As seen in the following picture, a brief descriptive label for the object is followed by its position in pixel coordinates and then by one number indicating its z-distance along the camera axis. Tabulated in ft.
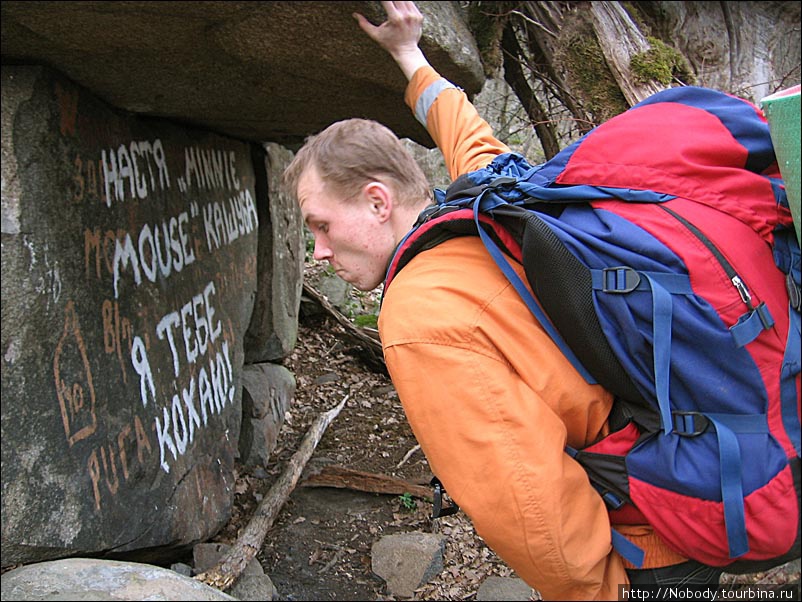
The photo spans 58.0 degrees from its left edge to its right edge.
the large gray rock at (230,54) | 7.84
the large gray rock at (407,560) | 12.94
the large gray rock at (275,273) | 19.47
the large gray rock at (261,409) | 17.44
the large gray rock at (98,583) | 6.29
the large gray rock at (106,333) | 8.46
